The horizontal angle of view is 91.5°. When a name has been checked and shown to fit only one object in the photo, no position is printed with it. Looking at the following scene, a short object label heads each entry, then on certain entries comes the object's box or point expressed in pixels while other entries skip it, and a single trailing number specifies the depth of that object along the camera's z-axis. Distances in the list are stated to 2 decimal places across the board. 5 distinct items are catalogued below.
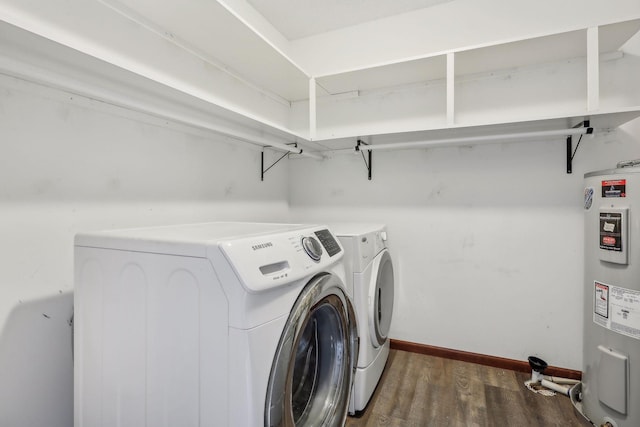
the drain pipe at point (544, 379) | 1.82
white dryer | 1.57
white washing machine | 0.76
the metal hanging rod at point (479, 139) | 1.66
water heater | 1.37
